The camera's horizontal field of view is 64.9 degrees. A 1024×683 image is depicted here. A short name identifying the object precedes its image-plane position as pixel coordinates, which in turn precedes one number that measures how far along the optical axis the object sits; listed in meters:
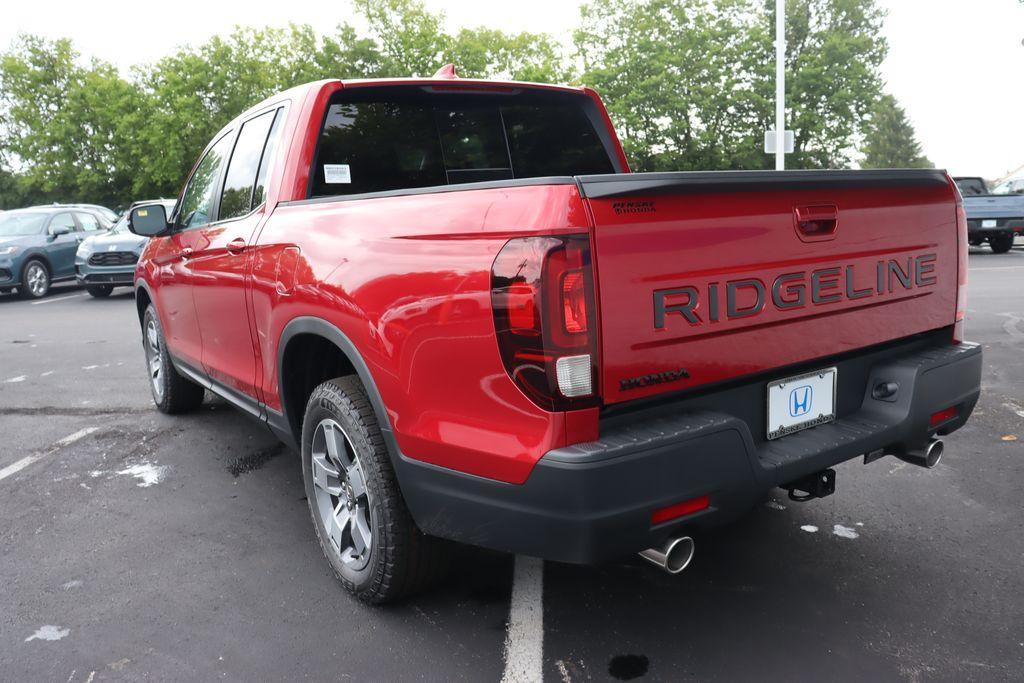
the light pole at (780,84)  19.22
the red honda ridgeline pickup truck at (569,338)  2.05
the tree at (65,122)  40.50
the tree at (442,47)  37.66
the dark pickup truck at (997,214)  17.50
